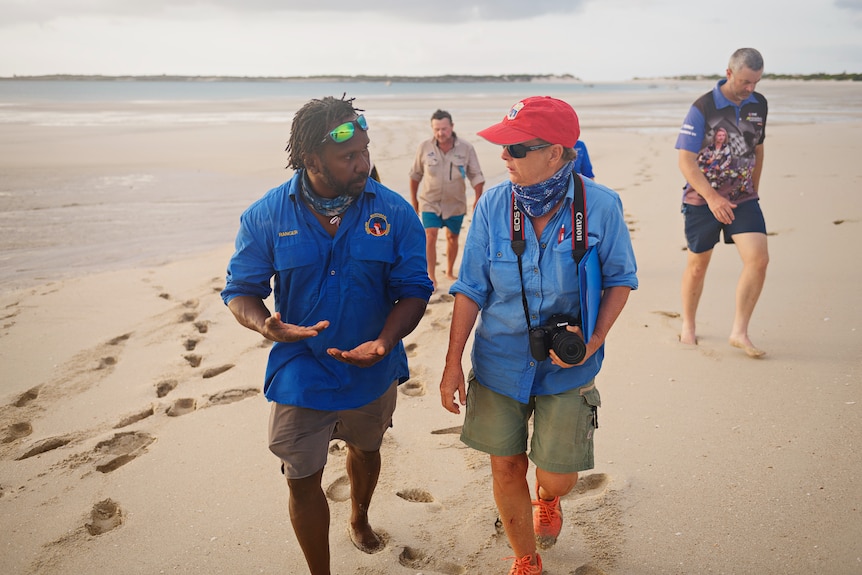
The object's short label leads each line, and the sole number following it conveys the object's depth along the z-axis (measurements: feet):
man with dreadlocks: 8.33
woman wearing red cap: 8.29
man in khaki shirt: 22.09
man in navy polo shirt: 15.17
